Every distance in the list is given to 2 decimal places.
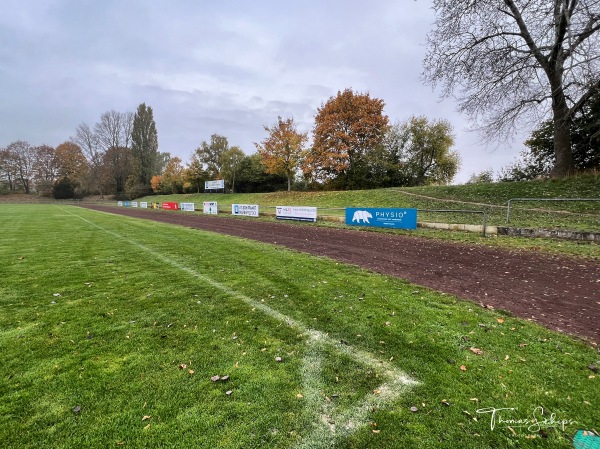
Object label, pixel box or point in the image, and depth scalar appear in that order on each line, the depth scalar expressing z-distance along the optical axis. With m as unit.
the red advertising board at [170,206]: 37.50
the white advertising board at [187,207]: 33.38
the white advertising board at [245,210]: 23.38
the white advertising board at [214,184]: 39.81
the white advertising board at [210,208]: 27.73
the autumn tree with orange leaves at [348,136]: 32.72
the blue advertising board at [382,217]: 13.60
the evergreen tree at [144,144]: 65.81
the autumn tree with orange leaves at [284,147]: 33.59
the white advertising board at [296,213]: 18.16
